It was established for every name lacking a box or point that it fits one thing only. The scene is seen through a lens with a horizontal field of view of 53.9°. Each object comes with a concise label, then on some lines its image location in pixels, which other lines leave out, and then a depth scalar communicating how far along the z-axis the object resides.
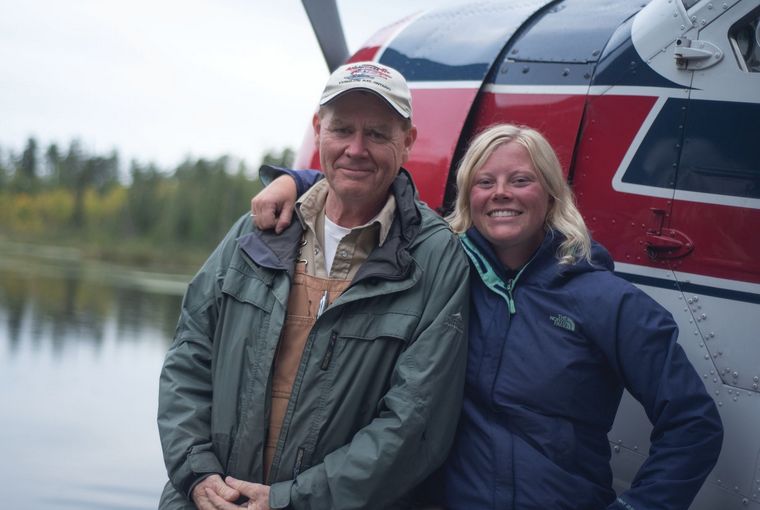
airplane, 2.66
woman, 2.17
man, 2.29
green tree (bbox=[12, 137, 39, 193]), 85.88
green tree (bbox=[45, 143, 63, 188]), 87.25
